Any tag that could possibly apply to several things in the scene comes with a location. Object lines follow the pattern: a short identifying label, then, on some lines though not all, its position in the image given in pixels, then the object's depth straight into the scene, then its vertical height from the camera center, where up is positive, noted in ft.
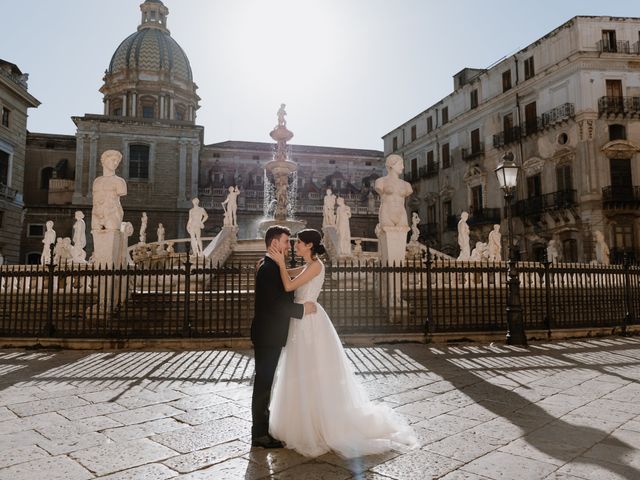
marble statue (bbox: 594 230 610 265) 62.44 +3.38
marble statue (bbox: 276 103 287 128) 72.08 +25.62
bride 11.29 -3.02
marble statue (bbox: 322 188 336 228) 68.96 +9.92
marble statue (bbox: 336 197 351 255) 54.49 +5.64
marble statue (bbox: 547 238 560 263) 68.05 +3.67
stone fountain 67.92 +16.20
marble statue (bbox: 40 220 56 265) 50.93 +4.55
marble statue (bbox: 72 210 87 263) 50.07 +4.53
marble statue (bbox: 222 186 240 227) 63.98 +9.51
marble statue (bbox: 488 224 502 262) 52.44 +3.55
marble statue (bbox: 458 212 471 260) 54.60 +4.48
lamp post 27.63 -2.04
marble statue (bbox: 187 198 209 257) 53.16 +6.33
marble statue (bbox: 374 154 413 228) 33.04 +6.05
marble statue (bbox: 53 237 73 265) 50.93 +3.44
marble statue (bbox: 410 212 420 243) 69.15 +6.54
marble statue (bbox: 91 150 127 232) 32.55 +5.70
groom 11.80 -1.08
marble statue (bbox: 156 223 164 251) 67.03 +7.21
